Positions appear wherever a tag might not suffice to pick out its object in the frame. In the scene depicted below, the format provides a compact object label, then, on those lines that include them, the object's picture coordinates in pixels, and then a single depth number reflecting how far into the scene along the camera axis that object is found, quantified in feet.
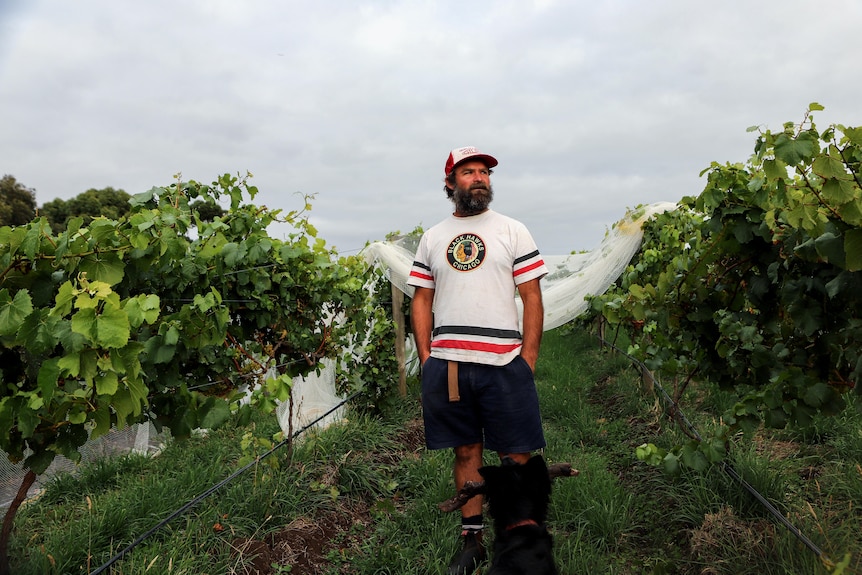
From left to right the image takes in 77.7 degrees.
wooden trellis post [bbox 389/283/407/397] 19.61
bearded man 8.93
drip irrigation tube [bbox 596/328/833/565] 7.95
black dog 6.76
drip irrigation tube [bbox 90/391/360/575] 8.52
